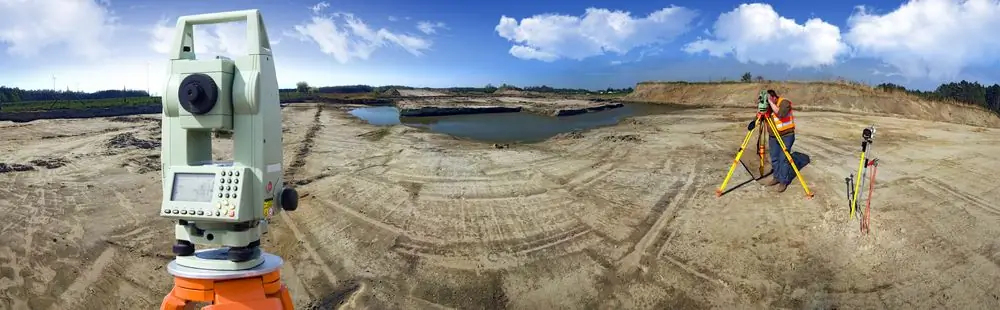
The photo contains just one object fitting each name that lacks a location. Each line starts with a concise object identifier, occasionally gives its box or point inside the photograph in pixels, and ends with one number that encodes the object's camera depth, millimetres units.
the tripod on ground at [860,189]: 7246
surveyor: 8320
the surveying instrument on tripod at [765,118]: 8172
